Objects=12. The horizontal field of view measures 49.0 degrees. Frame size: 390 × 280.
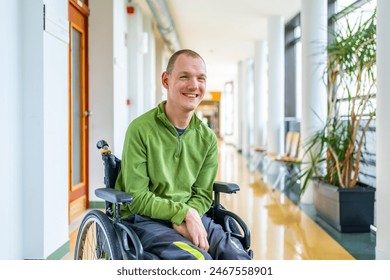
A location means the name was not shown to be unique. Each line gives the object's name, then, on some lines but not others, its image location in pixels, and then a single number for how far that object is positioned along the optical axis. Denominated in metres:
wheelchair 1.38
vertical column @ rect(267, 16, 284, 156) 7.46
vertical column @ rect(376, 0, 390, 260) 2.58
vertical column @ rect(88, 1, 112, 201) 4.40
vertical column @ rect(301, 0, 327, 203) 4.70
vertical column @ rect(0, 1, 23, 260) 2.21
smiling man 1.45
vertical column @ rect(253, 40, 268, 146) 9.64
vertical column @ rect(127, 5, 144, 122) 6.12
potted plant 3.39
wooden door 3.89
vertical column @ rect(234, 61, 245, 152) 13.13
